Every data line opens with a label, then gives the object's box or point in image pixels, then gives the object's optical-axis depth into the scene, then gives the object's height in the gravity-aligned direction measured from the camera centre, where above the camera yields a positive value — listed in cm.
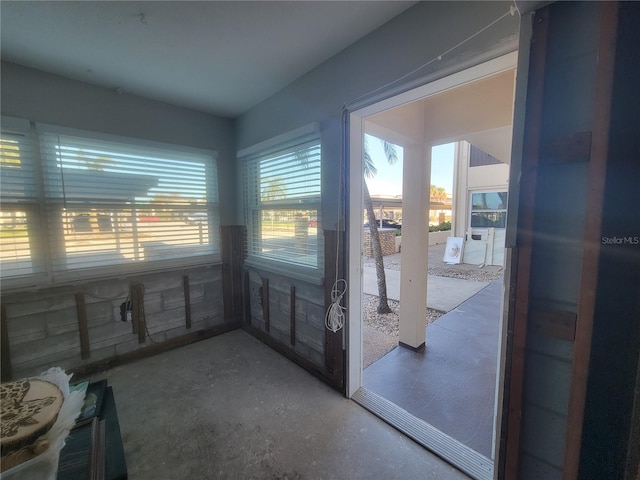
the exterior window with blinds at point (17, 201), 191 +12
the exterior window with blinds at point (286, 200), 217 +15
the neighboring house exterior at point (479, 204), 741 +31
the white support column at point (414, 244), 252 -30
